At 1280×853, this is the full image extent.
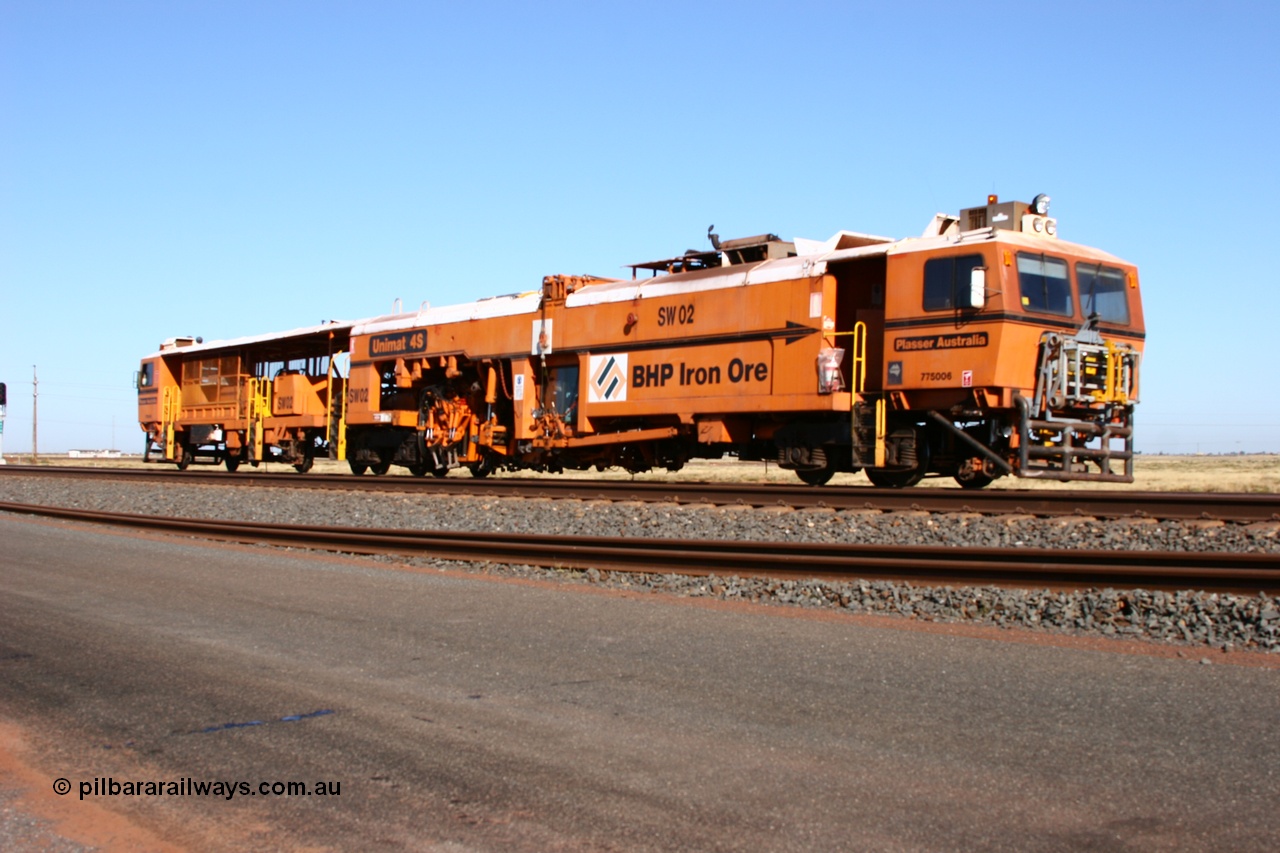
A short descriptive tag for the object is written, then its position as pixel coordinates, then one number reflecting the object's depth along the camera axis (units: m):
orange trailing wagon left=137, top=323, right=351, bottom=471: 25.66
